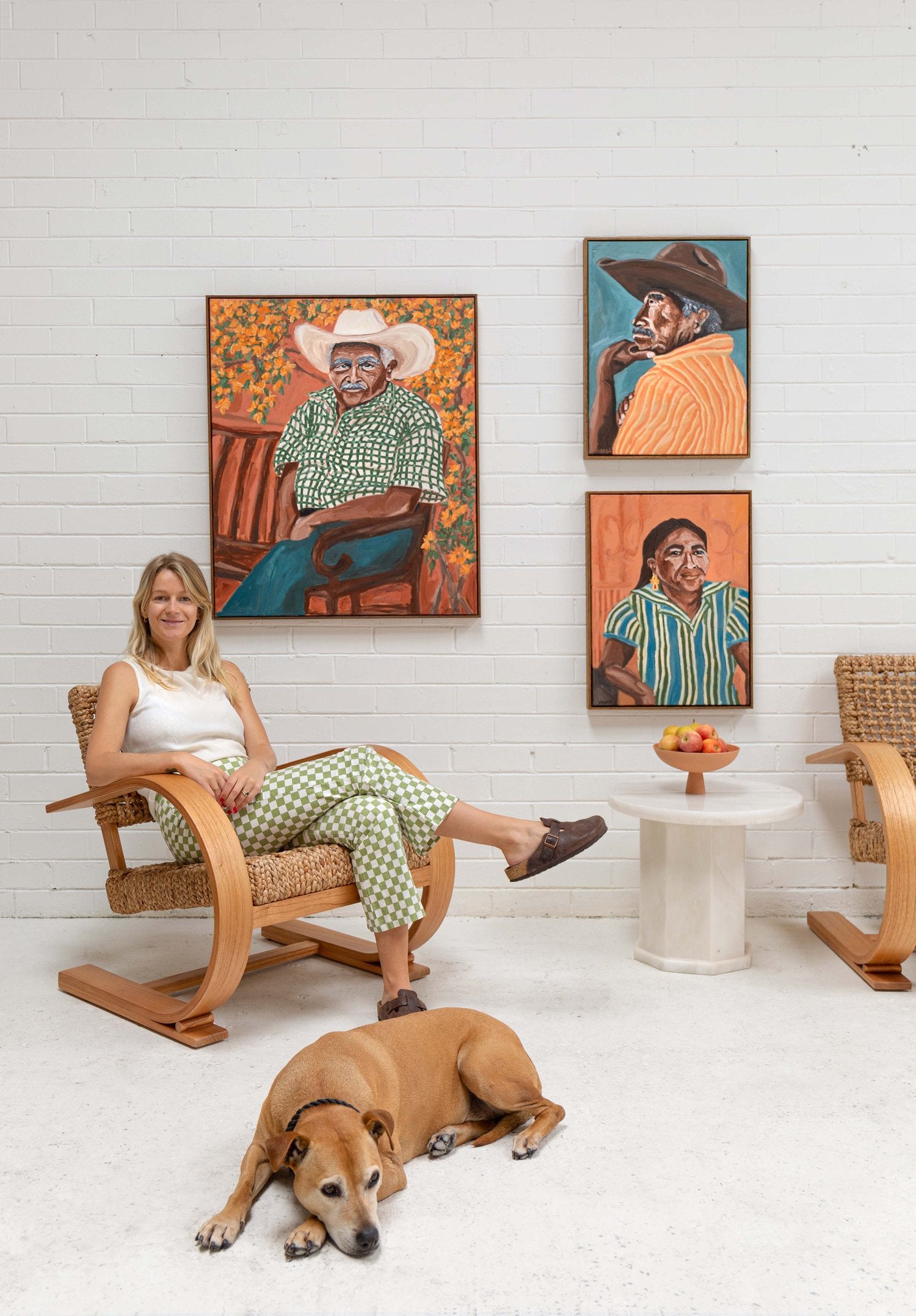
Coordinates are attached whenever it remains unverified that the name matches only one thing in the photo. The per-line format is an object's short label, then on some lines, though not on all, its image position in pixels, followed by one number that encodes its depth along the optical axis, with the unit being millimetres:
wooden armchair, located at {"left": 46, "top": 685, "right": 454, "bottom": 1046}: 2395
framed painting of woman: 3439
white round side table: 2859
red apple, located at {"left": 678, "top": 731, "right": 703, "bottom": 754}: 2920
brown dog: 1530
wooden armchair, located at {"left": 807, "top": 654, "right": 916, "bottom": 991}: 2688
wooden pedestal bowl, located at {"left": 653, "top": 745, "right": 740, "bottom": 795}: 2898
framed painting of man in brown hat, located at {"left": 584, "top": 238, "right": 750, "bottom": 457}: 3410
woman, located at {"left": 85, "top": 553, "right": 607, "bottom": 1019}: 2594
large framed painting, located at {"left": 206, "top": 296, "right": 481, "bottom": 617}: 3416
